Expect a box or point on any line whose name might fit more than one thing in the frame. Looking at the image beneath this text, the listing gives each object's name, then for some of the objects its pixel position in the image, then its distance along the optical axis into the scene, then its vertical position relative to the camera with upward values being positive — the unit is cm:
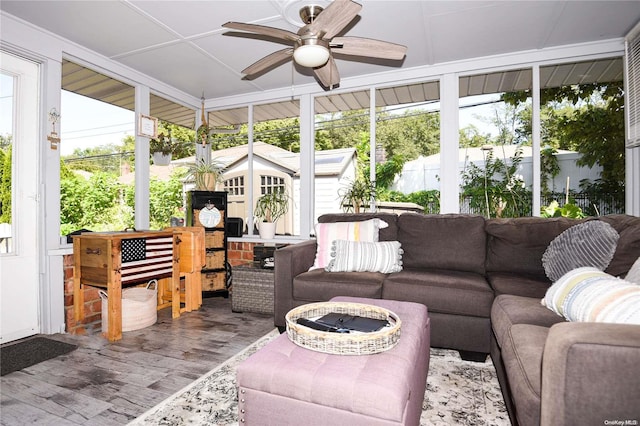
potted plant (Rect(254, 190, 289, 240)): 406 +4
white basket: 274 -83
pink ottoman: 105 -59
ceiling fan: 184 +111
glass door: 262 +15
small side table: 327 -78
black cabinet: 371 -21
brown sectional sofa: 83 -49
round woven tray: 125 -50
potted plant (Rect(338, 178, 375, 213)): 376 +20
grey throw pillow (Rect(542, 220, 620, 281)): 190 -24
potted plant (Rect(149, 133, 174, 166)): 388 +78
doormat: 217 -99
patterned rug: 156 -99
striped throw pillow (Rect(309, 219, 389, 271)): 289 -19
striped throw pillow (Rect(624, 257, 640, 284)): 153 -31
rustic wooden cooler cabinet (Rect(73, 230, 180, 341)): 260 -41
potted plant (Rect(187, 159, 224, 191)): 391 +45
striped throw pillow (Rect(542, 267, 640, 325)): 114 -35
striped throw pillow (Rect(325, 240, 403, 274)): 271 -38
